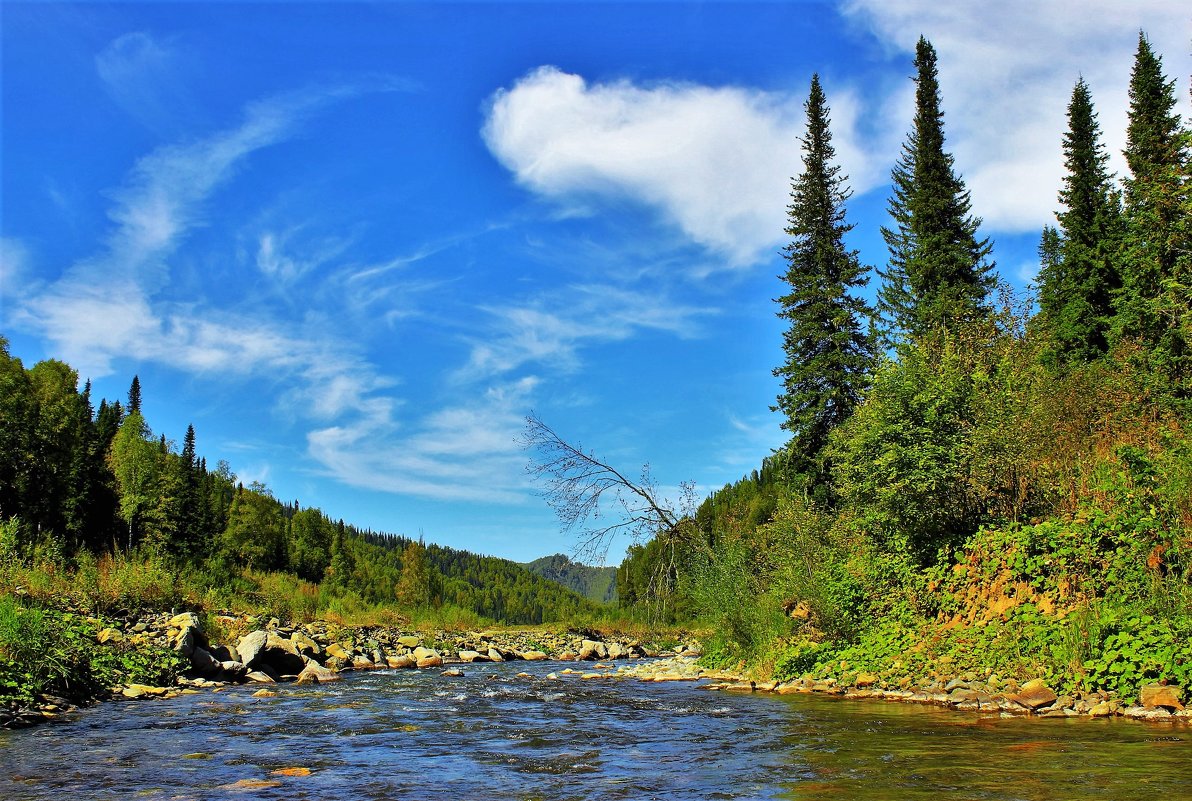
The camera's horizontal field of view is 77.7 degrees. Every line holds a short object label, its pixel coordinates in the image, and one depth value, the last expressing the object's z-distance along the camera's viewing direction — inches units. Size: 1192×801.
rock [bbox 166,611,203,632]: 729.6
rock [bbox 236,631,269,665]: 745.0
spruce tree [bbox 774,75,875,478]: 1128.2
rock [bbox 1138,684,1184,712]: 368.5
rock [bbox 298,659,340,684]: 751.7
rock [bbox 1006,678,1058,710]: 410.9
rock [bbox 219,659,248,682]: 707.4
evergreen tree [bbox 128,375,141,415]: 4551.2
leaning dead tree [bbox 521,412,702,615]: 824.9
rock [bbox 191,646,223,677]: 679.7
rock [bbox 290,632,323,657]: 901.8
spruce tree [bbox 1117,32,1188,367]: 989.2
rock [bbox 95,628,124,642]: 601.3
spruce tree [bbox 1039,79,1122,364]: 1566.2
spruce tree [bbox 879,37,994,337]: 1366.9
